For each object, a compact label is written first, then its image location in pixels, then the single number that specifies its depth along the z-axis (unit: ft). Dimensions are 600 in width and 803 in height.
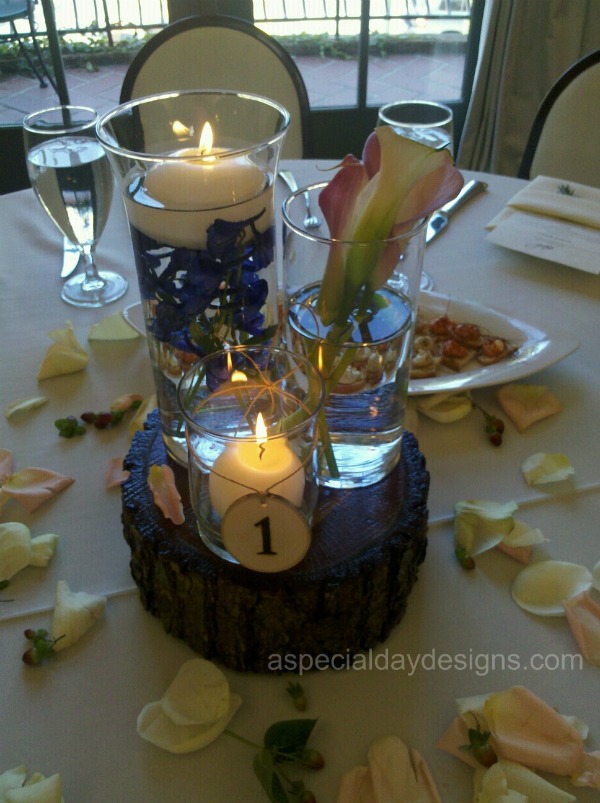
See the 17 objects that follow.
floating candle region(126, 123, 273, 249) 1.90
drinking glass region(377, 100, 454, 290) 3.63
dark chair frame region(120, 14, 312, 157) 5.02
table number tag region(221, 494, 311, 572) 1.88
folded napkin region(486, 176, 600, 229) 3.79
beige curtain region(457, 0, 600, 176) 7.63
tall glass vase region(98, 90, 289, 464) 1.90
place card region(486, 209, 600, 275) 3.58
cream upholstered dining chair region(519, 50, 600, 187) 4.92
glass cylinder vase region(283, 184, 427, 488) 1.94
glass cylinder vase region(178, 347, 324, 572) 1.89
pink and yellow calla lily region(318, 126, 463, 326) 1.72
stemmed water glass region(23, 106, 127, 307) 3.25
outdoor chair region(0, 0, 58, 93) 8.66
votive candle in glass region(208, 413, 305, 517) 1.93
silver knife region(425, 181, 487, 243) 3.92
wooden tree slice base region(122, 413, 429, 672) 2.02
